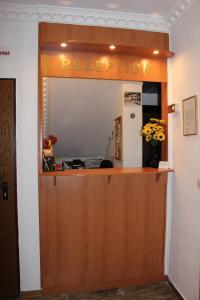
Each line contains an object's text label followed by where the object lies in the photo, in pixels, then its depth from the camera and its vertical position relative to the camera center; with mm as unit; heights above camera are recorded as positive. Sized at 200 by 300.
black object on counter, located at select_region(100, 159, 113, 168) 3372 -272
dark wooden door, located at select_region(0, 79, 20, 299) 2014 -454
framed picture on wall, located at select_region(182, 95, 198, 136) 1849 +258
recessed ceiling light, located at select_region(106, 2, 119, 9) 1973 +1266
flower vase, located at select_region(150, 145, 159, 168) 2453 -148
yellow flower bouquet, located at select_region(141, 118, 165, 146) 2312 +146
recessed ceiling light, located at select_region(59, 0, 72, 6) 1932 +1263
